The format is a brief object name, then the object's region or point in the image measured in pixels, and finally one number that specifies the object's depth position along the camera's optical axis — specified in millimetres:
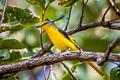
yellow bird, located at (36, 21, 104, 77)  5105
